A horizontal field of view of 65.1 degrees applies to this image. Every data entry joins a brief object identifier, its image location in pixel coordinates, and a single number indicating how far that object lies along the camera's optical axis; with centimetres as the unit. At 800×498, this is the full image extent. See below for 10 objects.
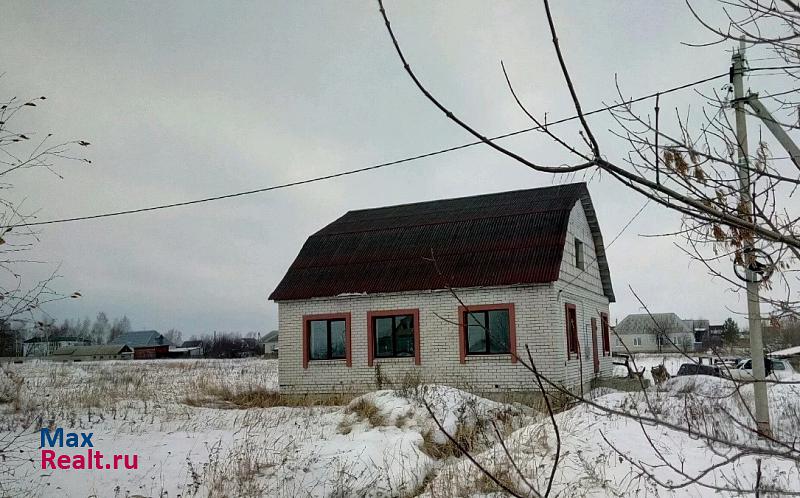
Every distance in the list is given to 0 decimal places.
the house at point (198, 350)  9184
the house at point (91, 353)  7556
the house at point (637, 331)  7175
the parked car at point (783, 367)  2158
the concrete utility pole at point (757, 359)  861
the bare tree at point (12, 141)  430
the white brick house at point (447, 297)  1559
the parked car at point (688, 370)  1960
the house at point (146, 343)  8227
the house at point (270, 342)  9730
